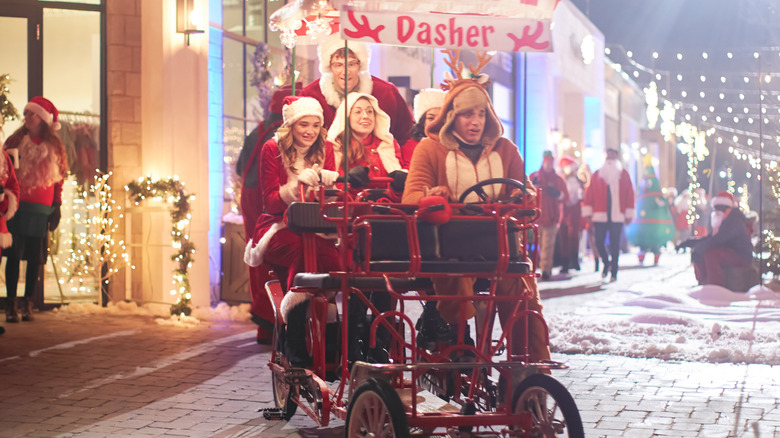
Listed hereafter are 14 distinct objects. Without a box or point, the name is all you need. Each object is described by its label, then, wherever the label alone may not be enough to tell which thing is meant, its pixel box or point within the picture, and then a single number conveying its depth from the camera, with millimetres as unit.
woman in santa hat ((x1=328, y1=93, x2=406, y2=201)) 6227
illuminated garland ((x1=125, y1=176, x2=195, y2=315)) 10320
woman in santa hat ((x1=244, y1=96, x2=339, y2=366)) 6180
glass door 11203
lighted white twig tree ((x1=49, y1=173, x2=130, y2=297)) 11117
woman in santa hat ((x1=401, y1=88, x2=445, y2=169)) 5984
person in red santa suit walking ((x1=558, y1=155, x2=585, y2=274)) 18953
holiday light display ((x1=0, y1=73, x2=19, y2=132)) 10828
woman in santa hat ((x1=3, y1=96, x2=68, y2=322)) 9953
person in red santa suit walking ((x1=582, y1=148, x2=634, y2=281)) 16328
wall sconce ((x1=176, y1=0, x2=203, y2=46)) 10820
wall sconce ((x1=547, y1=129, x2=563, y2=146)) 28280
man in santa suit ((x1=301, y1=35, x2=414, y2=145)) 6770
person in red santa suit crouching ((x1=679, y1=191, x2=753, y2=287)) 12867
